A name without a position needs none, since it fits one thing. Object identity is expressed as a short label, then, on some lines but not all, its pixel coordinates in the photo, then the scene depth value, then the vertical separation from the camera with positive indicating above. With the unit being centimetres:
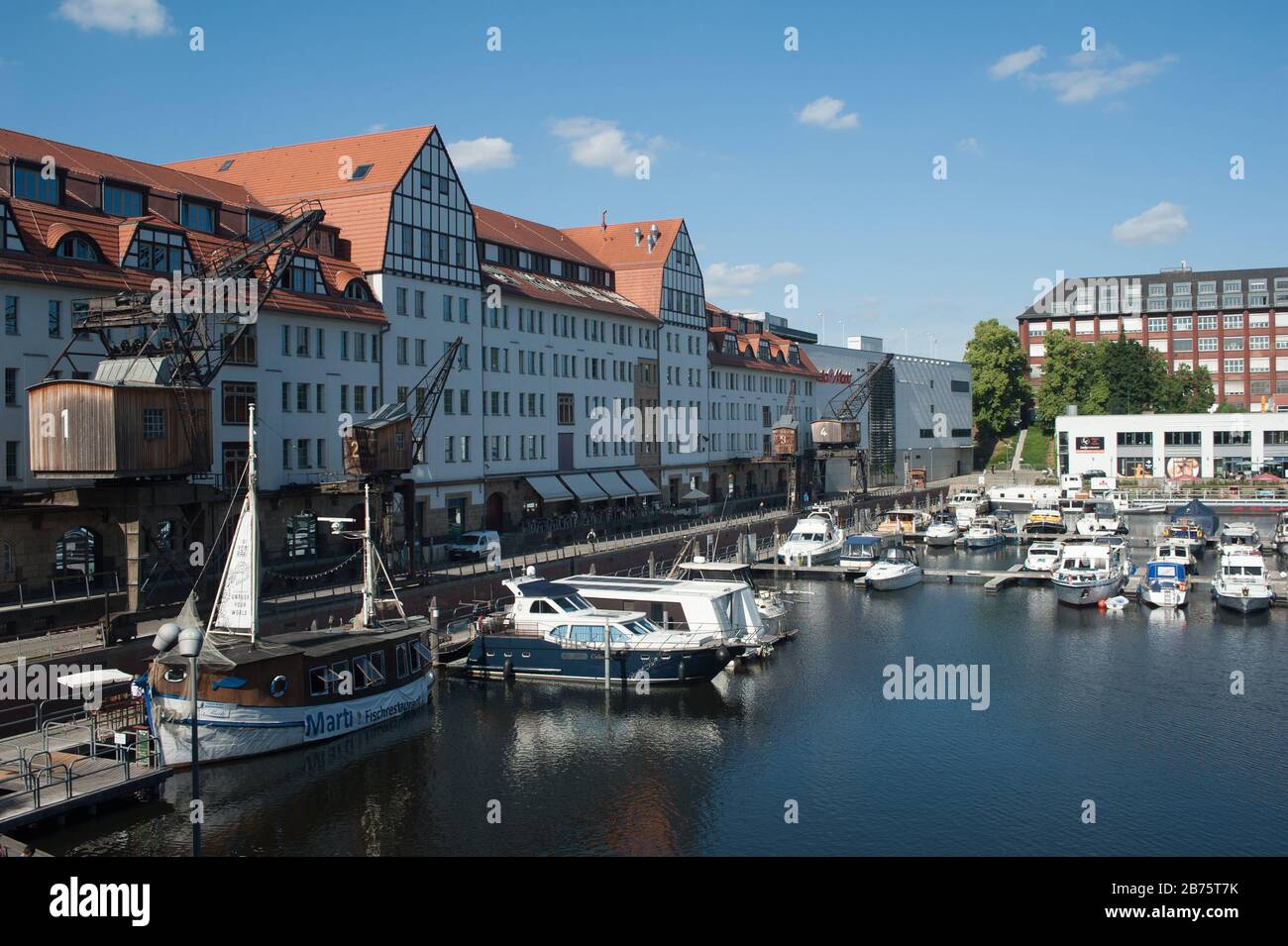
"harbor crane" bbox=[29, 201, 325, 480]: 3678 +314
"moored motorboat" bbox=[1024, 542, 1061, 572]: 6606 -632
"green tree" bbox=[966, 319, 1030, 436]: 13575 +831
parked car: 5588 -432
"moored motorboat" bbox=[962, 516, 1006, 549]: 8281 -624
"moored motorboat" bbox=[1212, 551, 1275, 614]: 5256 -645
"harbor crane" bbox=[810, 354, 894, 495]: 10212 +153
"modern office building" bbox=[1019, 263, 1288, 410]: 14100 +1481
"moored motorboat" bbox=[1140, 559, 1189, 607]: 5484 -666
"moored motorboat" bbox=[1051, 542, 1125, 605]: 5634 -628
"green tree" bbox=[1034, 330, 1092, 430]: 13188 +760
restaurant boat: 3091 -619
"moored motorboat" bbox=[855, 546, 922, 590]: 6306 -677
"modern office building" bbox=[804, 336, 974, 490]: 11525 +370
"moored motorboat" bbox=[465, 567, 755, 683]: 4047 -671
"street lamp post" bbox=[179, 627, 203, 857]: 1900 -296
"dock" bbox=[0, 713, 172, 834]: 2547 -719
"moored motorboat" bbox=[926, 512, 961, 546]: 8412 -614
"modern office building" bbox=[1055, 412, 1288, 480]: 11375 -19
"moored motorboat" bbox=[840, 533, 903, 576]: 6891 -626
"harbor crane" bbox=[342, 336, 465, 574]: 4728 +7
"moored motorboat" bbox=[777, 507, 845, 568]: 7144 -577
